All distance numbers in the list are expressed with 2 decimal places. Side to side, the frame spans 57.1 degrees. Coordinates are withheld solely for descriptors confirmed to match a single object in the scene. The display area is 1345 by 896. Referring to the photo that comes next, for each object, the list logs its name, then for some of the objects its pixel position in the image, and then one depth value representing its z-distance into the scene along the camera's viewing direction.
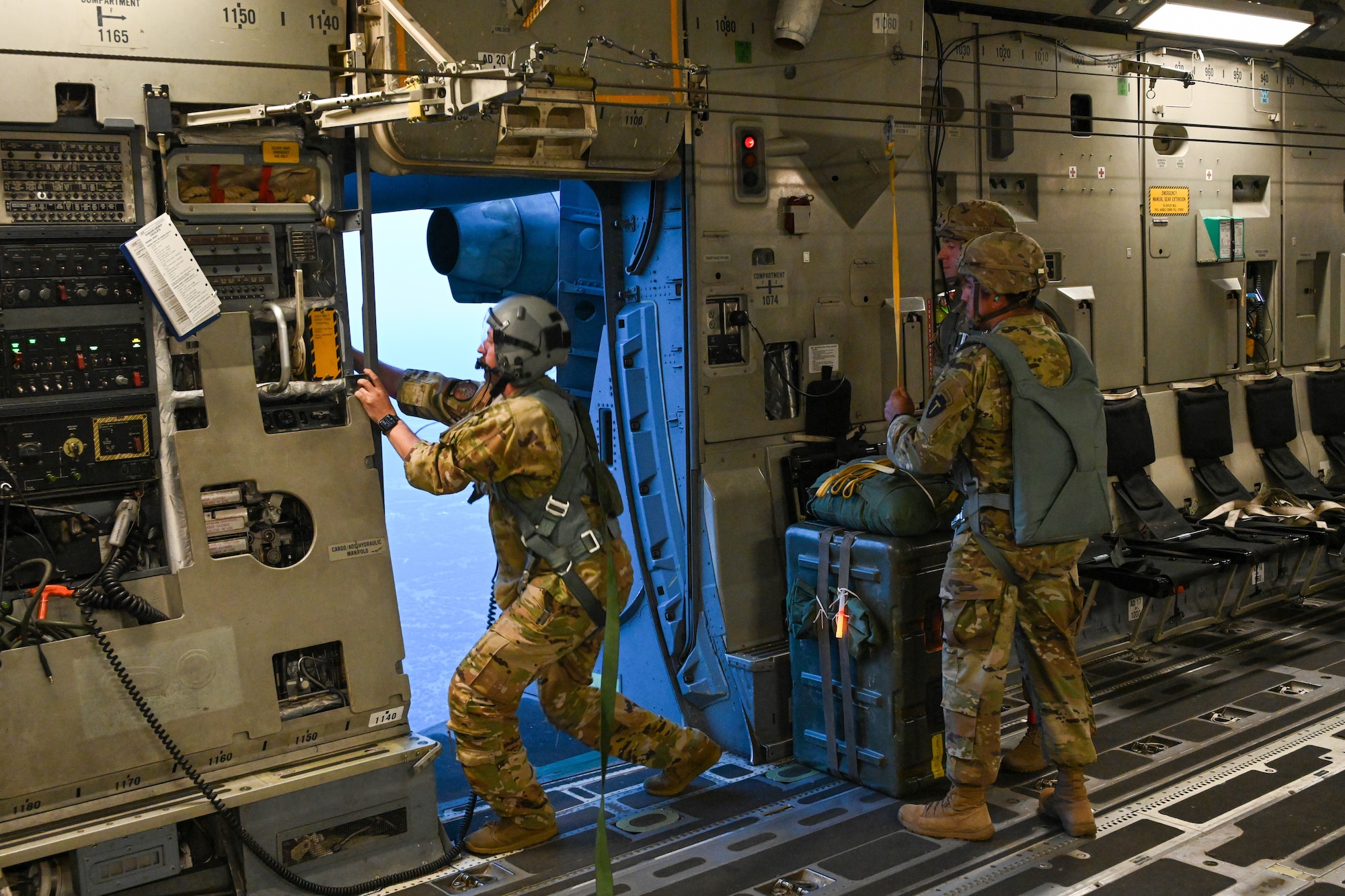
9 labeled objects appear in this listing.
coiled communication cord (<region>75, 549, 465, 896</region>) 3.66
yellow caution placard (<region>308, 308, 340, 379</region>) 4.12
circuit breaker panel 3.62
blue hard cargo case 4.65
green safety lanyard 4.05
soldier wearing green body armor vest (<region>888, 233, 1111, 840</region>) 4.21
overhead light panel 6.87
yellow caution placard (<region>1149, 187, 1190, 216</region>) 7.29
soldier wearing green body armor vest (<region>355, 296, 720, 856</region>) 4.11
